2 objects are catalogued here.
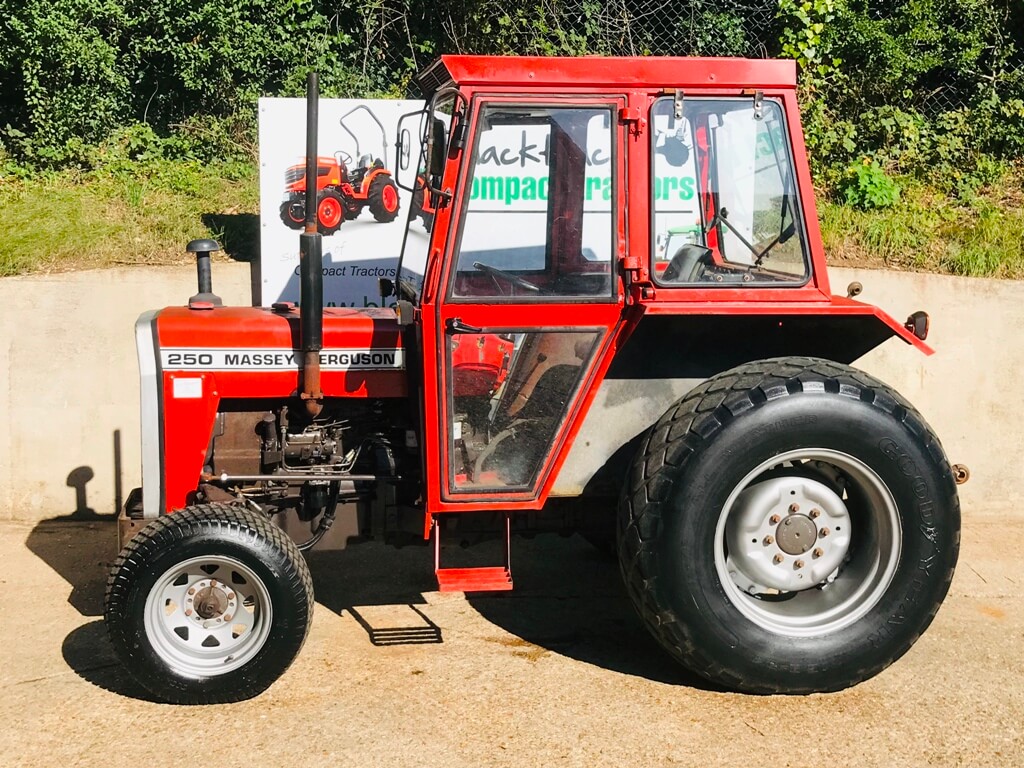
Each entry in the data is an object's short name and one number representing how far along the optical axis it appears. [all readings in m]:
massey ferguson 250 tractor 3.93
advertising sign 6.65
